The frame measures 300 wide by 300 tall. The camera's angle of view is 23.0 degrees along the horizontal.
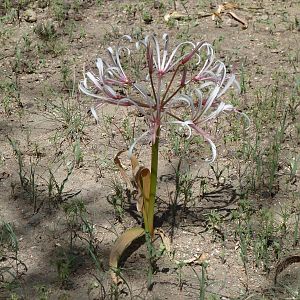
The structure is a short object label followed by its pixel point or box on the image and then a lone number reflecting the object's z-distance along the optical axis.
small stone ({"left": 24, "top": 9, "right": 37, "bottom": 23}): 6.16
